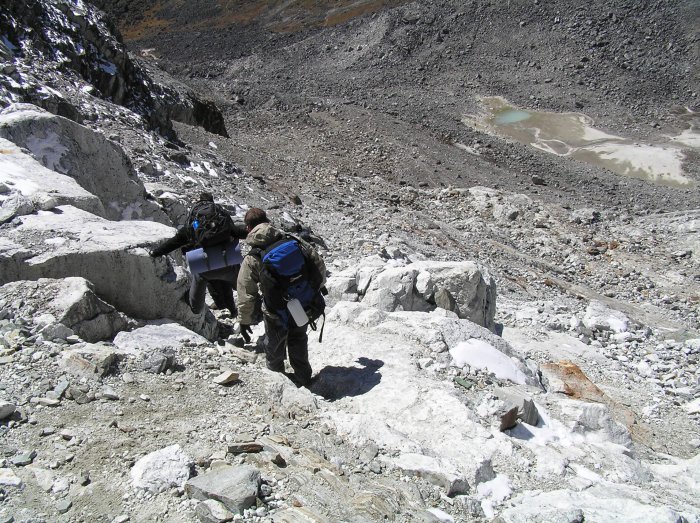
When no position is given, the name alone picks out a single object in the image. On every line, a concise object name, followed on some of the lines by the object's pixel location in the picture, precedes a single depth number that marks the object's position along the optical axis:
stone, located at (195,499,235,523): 2.62
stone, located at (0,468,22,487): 2.69
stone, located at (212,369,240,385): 3.98
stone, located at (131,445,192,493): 2.83
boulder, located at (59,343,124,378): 3.65
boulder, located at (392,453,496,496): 3.25
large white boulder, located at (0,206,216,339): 4.54
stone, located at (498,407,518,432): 4.12
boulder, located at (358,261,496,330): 6.75
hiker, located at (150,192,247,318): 5.18
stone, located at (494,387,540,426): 4.29
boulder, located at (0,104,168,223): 6.54
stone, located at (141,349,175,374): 3.94
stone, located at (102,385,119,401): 3.53
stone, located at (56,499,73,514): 2.62
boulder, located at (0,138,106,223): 5.14
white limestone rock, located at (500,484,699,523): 2.91
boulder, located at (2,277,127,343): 4.05
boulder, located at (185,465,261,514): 2.70
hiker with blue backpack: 4.38
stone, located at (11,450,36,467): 2.85
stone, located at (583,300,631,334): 8.64
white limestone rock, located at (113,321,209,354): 4.29
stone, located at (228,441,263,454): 3.19
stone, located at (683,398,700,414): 6.31
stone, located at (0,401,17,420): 3.11
